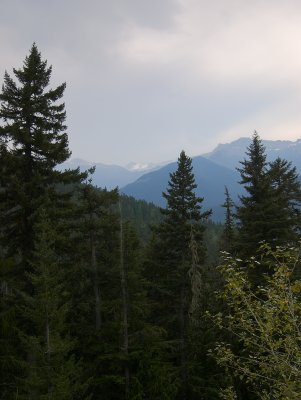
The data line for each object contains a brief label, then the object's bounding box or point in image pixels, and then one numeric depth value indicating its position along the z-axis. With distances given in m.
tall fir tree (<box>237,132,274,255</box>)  23.22
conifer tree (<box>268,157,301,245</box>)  22.94
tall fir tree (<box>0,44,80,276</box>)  17.00
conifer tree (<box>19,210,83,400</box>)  14.60
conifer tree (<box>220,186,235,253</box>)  29.55
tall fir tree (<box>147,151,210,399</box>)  24.72
